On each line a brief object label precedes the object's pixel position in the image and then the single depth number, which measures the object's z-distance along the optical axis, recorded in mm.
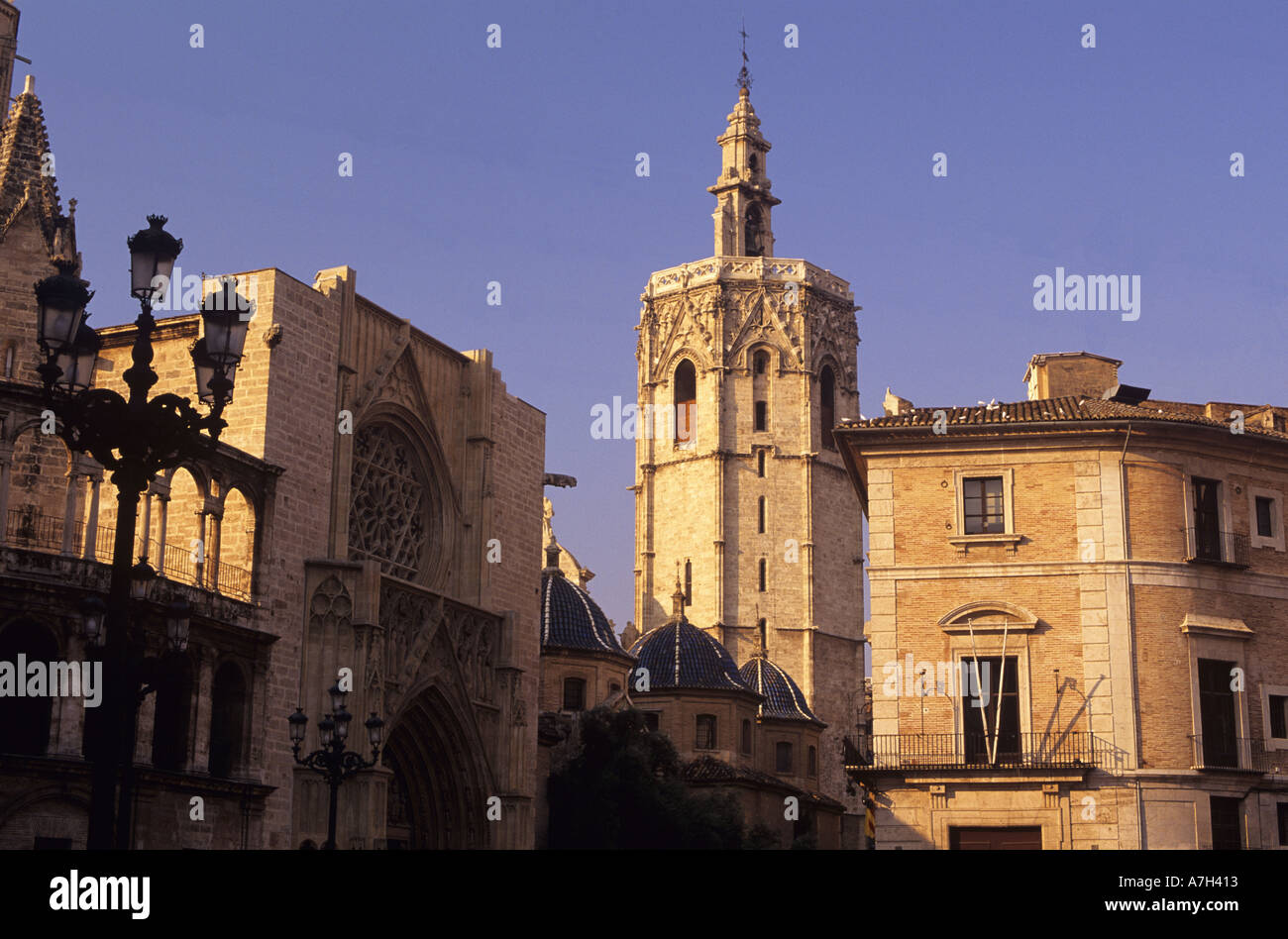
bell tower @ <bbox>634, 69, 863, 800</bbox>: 75750
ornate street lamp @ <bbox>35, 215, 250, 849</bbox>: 13344
